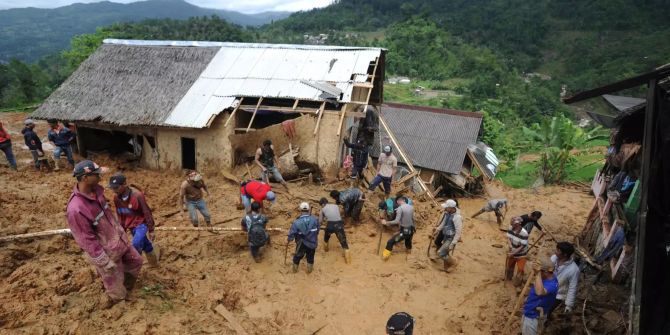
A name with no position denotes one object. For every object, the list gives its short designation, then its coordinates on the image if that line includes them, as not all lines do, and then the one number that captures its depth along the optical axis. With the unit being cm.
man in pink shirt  470
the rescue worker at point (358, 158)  1152
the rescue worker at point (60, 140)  1127
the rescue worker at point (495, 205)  1071
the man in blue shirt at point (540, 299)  533
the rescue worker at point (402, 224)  818
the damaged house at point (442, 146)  1750
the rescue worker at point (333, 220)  795
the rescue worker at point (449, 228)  782
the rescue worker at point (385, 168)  1056
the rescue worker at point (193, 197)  777
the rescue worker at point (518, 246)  753
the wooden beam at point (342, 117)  1133
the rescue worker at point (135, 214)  595
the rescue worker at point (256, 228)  752
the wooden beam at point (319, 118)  1141
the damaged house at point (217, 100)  1198
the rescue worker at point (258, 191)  837
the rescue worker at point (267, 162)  1050
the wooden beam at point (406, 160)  1334
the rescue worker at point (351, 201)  938
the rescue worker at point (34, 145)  1080
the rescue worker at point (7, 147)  1060
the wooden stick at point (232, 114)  1164
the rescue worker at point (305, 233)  726
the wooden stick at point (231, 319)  588
